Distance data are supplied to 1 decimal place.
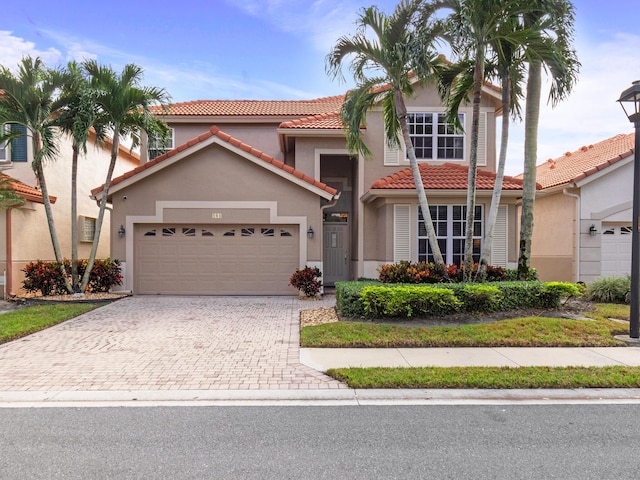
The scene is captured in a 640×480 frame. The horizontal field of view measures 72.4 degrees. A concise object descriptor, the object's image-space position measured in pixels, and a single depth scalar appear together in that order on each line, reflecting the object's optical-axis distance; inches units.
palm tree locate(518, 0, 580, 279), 363.3
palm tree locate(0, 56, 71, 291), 442.9
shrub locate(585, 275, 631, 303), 457.1
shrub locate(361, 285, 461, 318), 342.6
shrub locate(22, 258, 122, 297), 490.6
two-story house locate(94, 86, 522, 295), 531.5
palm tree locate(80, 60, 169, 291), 457.4
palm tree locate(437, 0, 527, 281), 349.1
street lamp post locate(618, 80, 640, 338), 302.2
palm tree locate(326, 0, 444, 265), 374.6
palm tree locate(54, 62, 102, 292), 444.8
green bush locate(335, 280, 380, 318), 358.9
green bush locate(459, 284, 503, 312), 355.3
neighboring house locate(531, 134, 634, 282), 565.0
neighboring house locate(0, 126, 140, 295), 518.9
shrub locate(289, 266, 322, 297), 510.3
